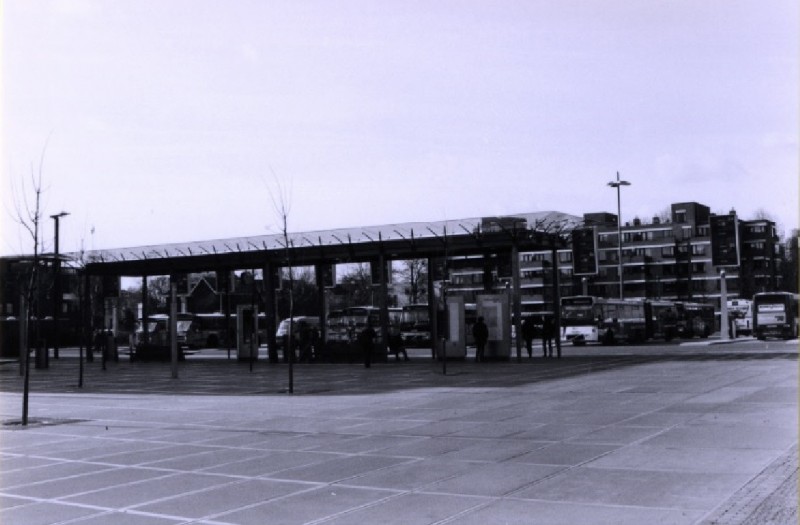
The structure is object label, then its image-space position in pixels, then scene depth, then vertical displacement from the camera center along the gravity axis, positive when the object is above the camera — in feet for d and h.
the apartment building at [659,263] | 391.86 +24.54
